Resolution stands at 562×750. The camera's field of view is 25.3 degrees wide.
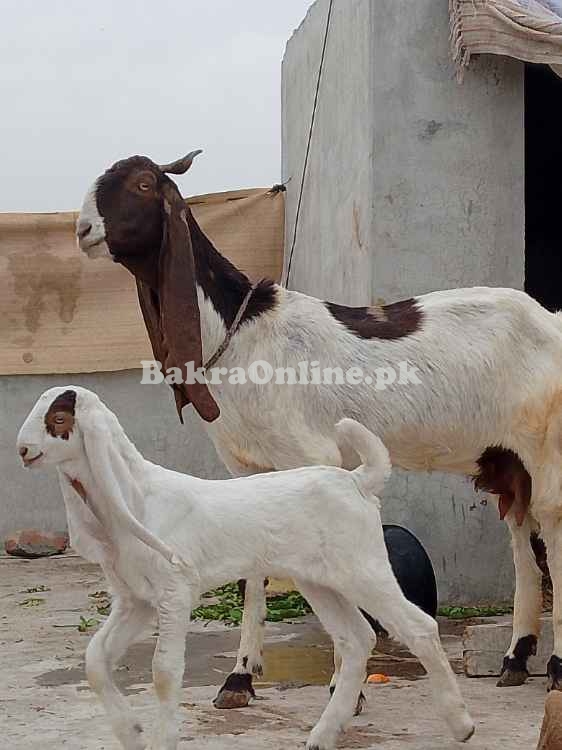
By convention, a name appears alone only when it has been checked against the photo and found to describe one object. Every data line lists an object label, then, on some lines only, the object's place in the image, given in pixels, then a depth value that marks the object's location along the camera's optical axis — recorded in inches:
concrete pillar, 245.4
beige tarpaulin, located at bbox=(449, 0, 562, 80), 216.1
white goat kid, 131.2
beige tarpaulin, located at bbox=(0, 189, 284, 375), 339.0
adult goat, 167.5
